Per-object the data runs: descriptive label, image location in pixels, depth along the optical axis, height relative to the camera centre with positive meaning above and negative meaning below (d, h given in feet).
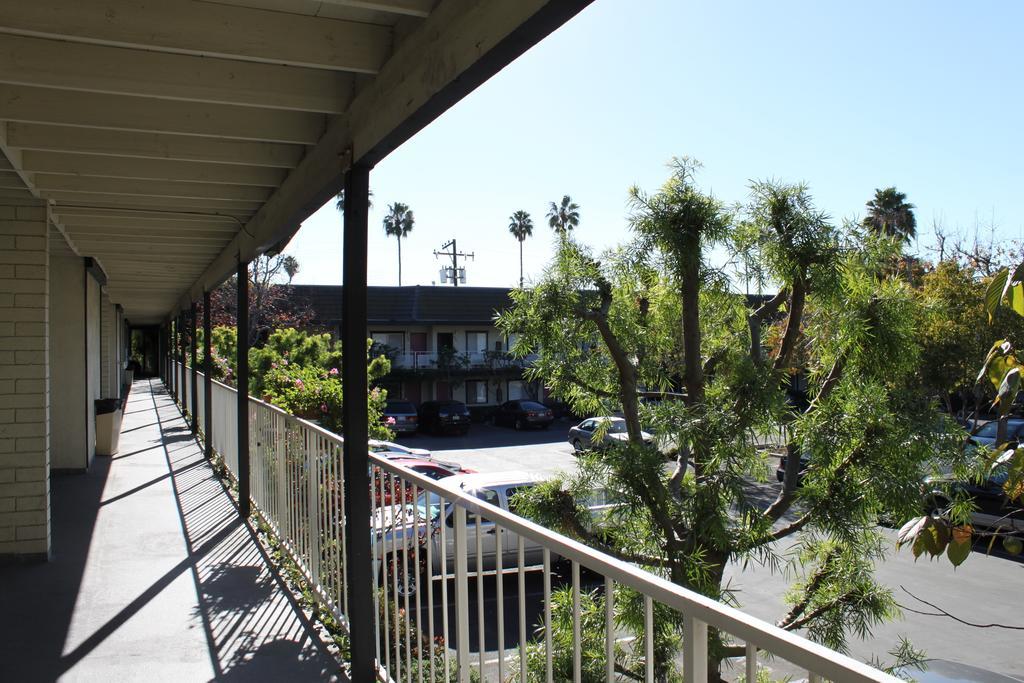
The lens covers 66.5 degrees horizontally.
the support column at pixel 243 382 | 22.33 -1.03
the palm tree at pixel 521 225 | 176.24 +27.56
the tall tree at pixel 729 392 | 13.02 -0.87
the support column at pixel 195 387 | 40.47 -2.11
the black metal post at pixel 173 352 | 64.62 -0.51
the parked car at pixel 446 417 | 88.48 -8.14
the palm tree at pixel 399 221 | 173.47 +27.85
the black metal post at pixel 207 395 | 32.12 -2.03
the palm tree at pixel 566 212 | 167.77 +29.06
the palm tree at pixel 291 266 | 134.10 +14.35
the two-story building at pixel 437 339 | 102.63 +1.01
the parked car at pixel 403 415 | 85.71 -7.67
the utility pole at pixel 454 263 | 154.92 +16.81
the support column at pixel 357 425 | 10.84 -1.12
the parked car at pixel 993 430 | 42.83 -5.19
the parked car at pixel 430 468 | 31.60 -5.07
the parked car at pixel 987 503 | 35.88 -7.58
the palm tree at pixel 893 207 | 98.48 +17.92
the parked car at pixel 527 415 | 96.73 -8.60
